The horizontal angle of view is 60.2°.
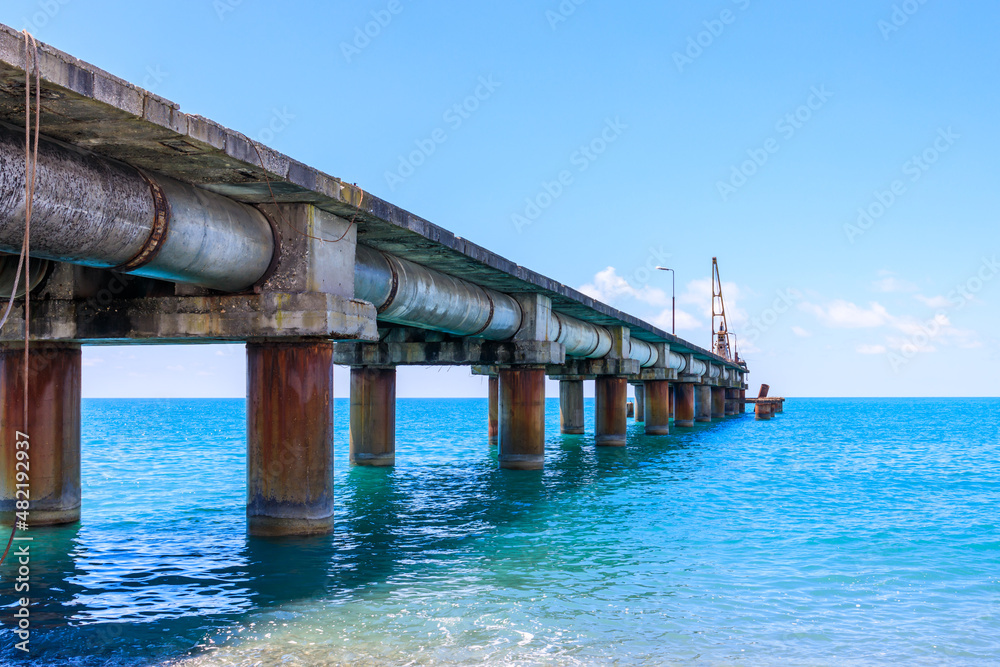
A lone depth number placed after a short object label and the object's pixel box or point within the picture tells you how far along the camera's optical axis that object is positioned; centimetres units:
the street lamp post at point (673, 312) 6574
